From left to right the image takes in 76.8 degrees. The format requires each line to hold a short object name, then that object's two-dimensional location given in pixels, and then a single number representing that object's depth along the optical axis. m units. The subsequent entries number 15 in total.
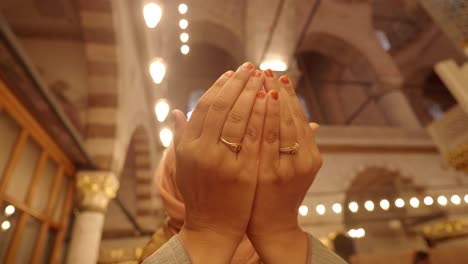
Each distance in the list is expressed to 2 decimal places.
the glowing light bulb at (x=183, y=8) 3.39
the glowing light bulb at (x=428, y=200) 4.99
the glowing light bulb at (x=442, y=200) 4.37
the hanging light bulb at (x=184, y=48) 4.12
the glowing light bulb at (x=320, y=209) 3.55
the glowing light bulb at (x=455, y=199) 3.72
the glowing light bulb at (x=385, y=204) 5.07
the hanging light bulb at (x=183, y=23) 3.70
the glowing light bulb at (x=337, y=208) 4.34
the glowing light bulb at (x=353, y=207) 4.88
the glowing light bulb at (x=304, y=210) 2.89
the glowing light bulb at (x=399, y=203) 5.05
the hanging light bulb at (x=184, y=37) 4.31
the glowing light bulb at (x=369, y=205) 5.15
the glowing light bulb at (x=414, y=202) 4.85
